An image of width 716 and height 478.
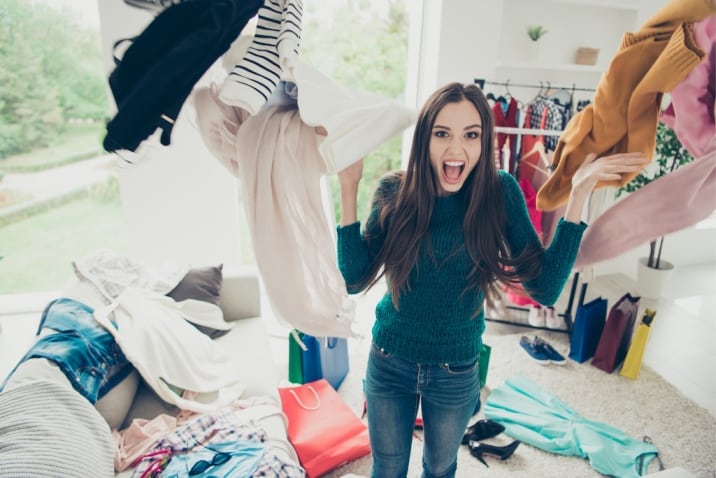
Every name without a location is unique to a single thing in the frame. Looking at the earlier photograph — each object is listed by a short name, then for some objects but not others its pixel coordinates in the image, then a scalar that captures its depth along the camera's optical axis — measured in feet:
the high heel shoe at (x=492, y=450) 6.20
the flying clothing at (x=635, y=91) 2.83
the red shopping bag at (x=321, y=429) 5.76
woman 3.34
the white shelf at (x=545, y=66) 9.19
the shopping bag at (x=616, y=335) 7.81
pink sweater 2.93
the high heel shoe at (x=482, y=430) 6.46
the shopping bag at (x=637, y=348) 7.55
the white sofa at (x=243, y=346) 5.53
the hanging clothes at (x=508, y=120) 8.22
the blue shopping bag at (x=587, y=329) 8.10
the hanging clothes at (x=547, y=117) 8.18
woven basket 9.51
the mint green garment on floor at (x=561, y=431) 6.05
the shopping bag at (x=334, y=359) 7.16
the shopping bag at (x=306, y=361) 7.00
